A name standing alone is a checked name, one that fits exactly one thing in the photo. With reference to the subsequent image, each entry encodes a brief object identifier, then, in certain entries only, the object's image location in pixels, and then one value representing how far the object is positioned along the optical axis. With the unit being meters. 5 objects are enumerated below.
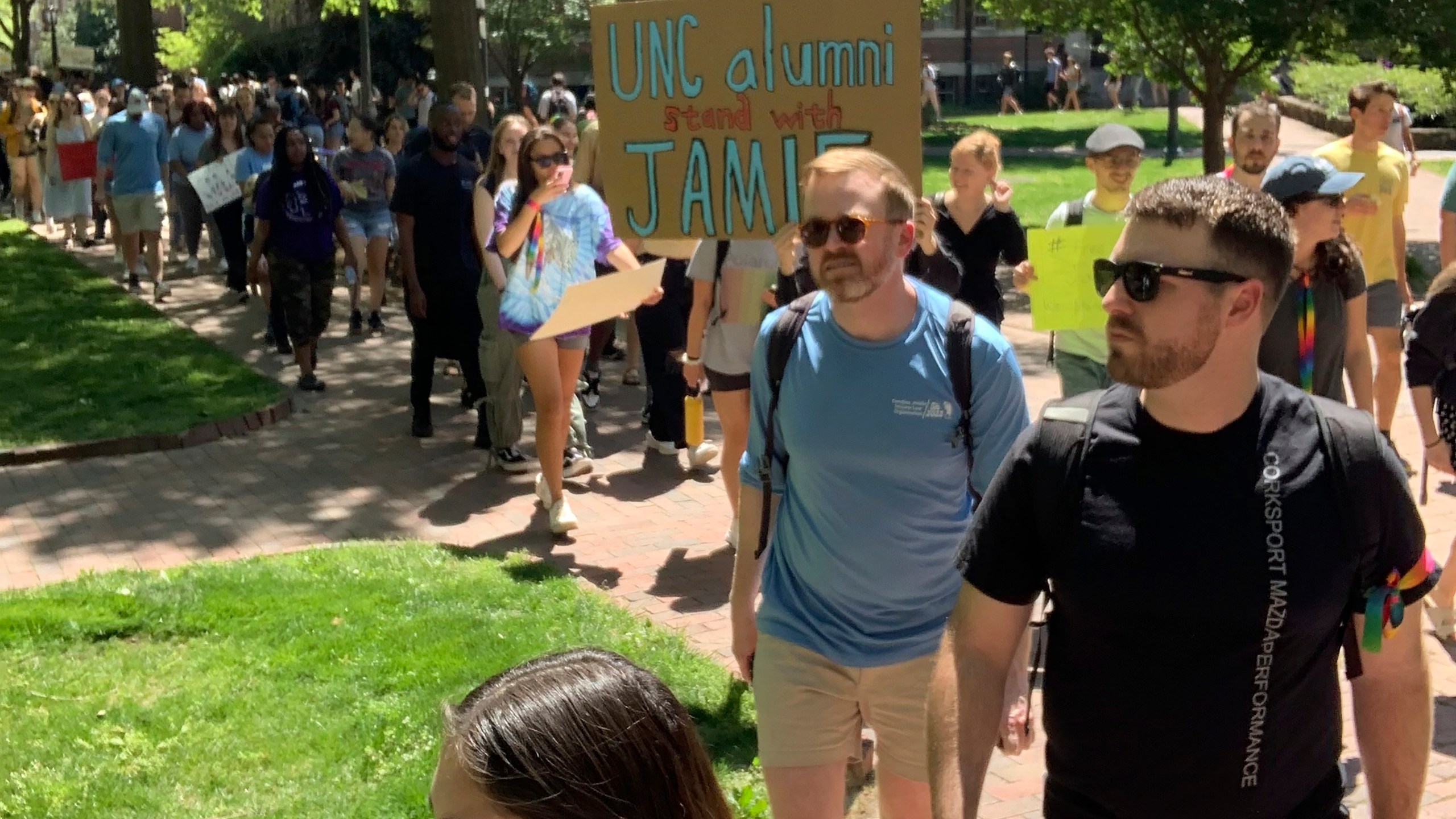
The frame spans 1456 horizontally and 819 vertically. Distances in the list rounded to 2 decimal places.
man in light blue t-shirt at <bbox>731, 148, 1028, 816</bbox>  3.71
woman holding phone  7.80
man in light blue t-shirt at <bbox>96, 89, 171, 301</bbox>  16.14
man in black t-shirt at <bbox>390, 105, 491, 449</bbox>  10.23
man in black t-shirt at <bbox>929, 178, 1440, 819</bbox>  2.45
